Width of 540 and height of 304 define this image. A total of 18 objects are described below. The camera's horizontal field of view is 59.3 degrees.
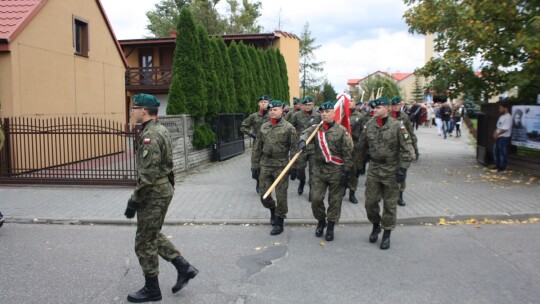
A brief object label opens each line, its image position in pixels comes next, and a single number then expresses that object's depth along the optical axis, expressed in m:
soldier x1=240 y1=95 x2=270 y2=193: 10.47
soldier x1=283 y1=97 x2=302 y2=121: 11.92
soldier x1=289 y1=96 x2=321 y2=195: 9.62
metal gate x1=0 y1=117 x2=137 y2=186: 11.00
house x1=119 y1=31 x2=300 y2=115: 30.88
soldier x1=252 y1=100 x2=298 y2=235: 7.05
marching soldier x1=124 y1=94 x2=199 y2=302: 4.40
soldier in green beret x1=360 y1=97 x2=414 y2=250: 6.25
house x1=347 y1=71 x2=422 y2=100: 87.88
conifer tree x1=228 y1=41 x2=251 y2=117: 18.73
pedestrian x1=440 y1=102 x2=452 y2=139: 24.88
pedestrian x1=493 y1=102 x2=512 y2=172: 12.23
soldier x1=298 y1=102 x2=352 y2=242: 6.57
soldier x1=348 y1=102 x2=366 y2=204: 9.15
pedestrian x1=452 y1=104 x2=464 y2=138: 25.82
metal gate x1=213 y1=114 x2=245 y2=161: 15.68
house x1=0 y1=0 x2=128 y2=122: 12.17
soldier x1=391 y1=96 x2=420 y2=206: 9.30
